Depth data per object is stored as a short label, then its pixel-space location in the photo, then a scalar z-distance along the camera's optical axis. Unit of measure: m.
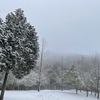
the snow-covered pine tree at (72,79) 31.73
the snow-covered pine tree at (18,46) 11.50
